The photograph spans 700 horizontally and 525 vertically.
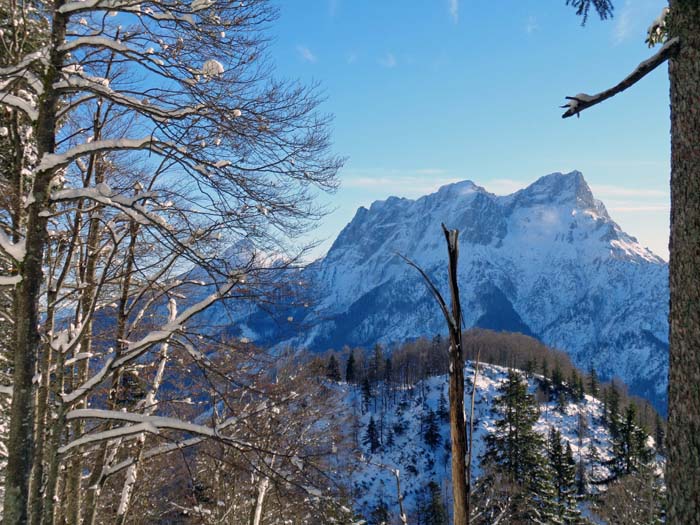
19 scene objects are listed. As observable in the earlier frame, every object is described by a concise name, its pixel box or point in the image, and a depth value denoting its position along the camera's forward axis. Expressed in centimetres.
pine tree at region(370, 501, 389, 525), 5239
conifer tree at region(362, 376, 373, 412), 8812
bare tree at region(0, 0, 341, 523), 437
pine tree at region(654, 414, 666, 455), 6962
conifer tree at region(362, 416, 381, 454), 7394
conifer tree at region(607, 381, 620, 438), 6629
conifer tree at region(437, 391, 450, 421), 7919
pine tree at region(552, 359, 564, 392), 8875
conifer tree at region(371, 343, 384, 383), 9750
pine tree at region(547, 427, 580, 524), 3040
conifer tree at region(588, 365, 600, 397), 9114
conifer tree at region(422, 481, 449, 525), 3878
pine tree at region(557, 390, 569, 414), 8206
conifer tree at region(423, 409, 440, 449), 7481
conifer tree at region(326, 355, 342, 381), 6535
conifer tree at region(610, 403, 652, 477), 5120
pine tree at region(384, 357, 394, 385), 9575
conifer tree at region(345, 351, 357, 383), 9412
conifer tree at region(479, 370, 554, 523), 2969
